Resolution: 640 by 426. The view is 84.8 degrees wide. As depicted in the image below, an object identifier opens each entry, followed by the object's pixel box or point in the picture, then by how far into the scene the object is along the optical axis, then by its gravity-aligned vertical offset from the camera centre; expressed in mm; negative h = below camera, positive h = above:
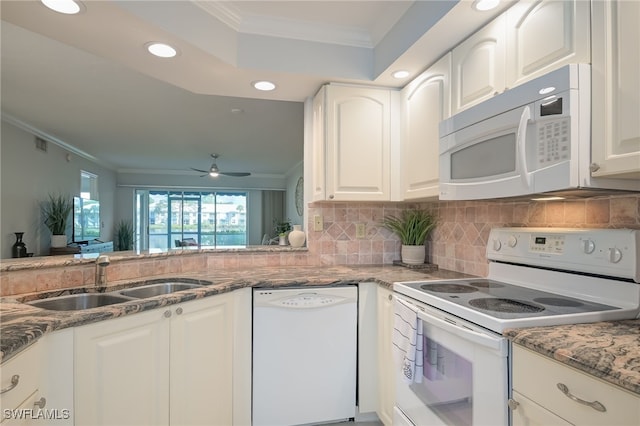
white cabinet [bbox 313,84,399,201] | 2342 +510
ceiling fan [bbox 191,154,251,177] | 5977 +759
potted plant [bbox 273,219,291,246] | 2975 -154
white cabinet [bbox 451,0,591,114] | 1209 +685
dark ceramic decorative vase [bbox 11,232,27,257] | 4070 -390
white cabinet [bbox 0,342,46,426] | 989 -522
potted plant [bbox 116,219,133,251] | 7625 -461
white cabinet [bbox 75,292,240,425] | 1363 -677
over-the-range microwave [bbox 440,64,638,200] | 1155 +286
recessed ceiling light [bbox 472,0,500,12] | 1479 +906
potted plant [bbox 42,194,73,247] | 4918 -61
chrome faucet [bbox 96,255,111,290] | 1798 -292
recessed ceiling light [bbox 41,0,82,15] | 1407 +854
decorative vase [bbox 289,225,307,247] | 2686 -172
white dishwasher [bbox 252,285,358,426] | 2016 -811
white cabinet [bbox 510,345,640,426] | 806 -460
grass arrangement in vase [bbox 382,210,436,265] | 2518 -124
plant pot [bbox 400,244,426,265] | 2514 -278
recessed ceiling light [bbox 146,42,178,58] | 1765 +857
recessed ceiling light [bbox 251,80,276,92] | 2293 +873
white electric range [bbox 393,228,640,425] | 1160 -342
